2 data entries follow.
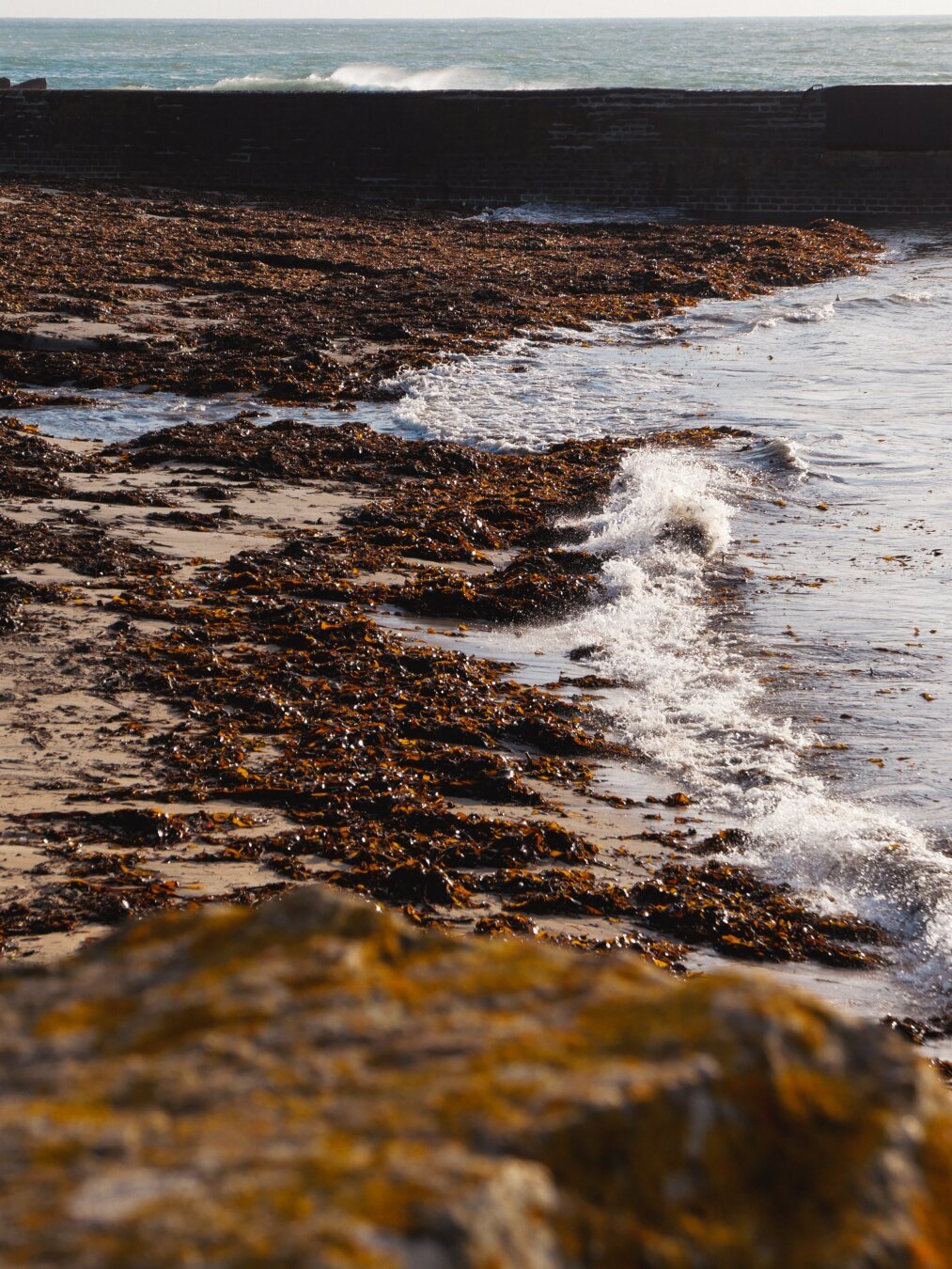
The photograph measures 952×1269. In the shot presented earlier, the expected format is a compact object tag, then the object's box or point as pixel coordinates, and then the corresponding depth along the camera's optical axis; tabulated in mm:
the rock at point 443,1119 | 6618
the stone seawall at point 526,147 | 109662
